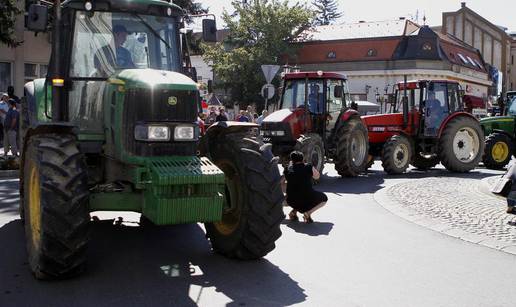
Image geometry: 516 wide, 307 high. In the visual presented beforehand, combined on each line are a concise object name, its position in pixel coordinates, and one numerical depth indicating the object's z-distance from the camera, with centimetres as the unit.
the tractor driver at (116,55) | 711
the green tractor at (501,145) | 1902
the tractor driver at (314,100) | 1573
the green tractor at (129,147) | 584
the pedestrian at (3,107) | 1948
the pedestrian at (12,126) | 1723
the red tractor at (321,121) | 1515
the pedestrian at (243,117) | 2218
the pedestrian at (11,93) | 1815
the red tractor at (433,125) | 1739
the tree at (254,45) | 5166
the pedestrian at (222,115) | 1943
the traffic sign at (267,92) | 1635
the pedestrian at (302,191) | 941
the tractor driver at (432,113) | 1773
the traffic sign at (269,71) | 1972
